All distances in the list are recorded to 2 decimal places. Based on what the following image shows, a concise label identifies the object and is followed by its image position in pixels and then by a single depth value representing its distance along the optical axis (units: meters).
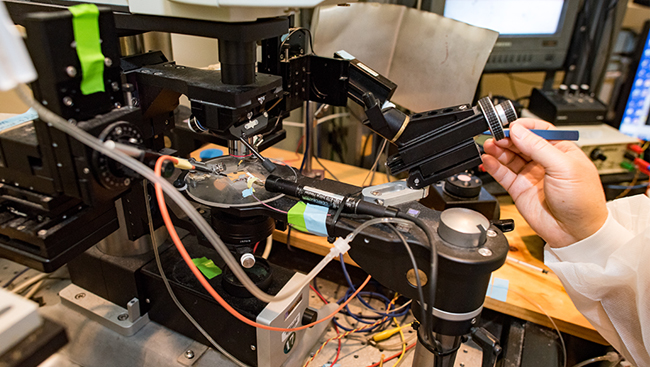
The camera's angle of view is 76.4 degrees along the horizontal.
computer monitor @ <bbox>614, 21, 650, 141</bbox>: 1.44
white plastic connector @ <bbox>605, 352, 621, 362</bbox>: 0.88
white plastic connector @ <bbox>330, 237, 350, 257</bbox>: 0.60
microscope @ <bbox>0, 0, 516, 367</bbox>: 0.54
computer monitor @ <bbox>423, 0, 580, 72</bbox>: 1.34
